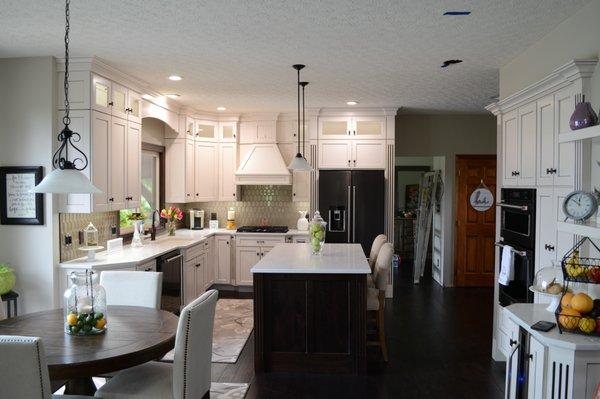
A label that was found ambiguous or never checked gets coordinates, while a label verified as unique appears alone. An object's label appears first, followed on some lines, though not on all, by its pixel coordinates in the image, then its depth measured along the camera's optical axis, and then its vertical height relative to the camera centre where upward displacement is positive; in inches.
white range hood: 254.4 +14.3
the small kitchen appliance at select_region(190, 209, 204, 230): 269.3 -16.8
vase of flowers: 237.0 -12.8
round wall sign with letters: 271.1 -4.0
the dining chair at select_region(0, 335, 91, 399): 71.9 -28.8
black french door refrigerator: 239.9 -6.8
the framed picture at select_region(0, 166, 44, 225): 152.3 -1.1
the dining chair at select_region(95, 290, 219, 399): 90.4 -39.7
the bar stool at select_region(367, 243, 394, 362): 153.3 -35.7
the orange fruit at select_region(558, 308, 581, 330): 81.0 -23.5
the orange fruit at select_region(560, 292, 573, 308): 84.0 -20.8
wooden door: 272.5 -21.4
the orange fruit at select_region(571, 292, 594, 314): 81.2 -20.7
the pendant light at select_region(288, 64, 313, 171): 177.8 +11.6
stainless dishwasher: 186.4 -38.5
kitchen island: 143.3 -41.9
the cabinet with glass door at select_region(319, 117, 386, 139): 246.4 +36.9
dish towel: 140.8 -23.9
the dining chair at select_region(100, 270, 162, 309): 125.9 -27.5
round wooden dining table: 81.7 -31.1
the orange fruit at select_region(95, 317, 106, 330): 97.0 -29.0
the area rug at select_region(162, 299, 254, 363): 160.2 -58.6
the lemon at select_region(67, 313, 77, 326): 96.3 -27.9
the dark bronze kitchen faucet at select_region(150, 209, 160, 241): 221.9 -19.3
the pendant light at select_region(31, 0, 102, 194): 88.7 +2.2
